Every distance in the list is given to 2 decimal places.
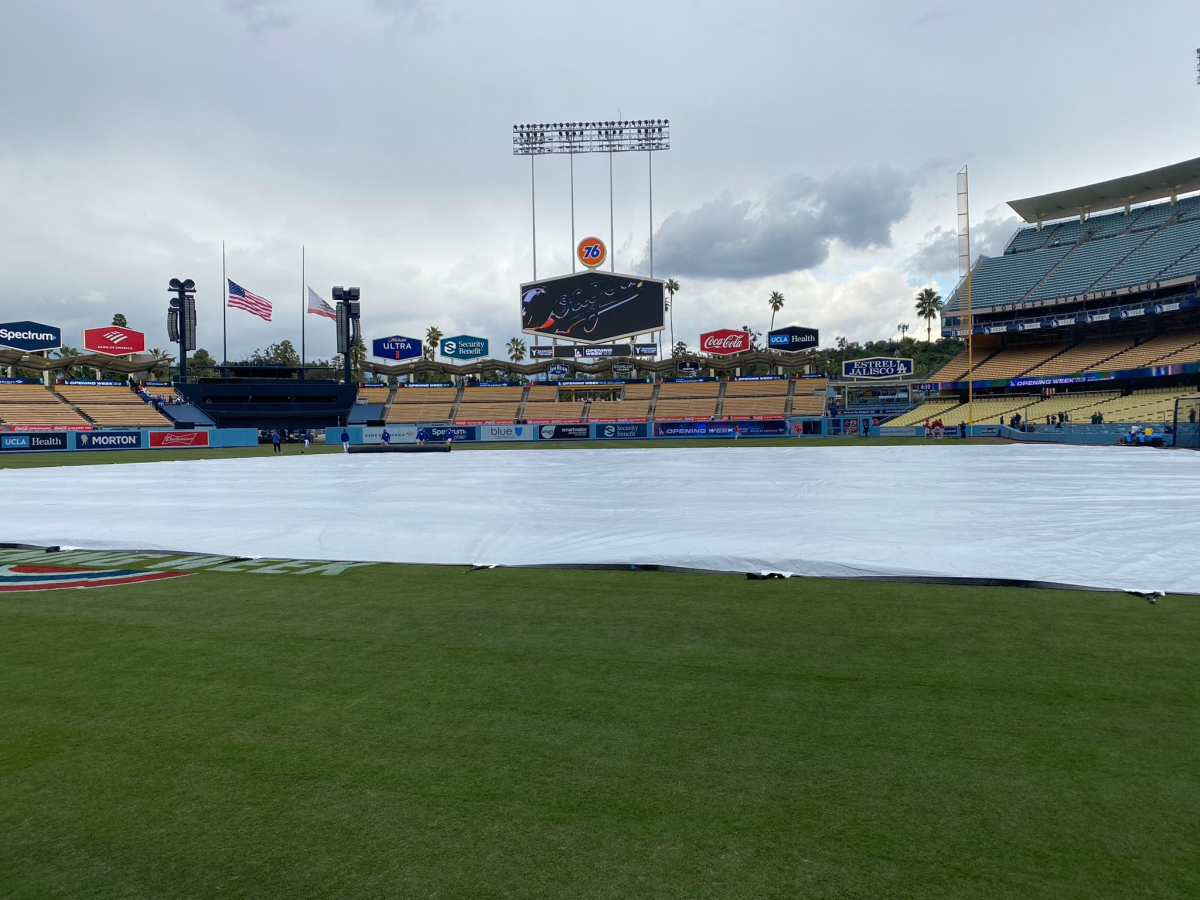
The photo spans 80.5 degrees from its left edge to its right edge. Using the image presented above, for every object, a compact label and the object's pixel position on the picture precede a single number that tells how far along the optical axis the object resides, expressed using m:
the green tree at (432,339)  123.31
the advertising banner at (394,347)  78.31
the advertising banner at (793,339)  77.75
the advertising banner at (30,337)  64.44
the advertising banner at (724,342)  79.31
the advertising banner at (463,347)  81.50
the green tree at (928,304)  115.11
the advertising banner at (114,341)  68.69
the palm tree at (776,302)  124.53
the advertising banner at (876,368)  72.56
